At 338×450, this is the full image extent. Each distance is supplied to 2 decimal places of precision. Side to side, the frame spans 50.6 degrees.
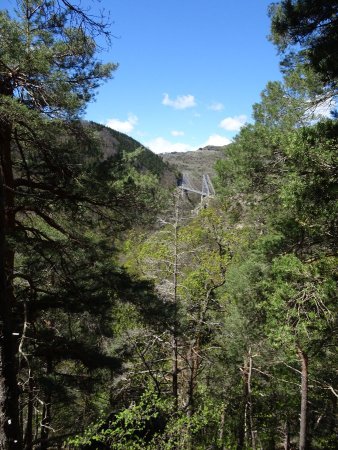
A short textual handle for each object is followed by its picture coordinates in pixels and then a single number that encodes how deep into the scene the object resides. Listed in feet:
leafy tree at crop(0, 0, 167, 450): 17.31
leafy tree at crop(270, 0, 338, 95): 17.42
